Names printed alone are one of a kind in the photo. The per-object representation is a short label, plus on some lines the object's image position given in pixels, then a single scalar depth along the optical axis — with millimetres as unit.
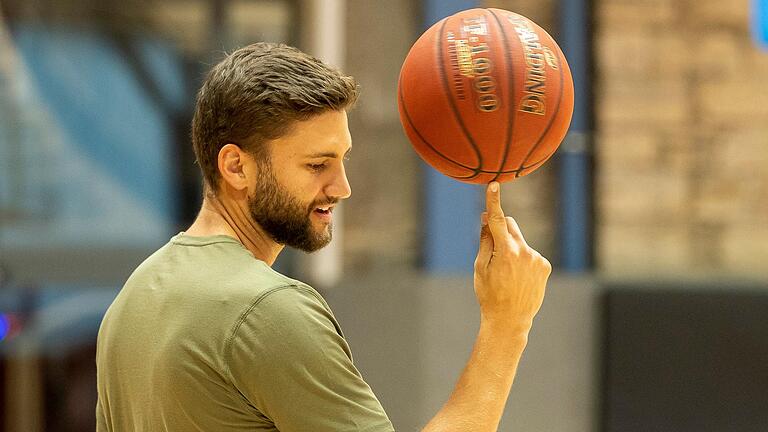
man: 4638
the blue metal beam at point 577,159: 8168
